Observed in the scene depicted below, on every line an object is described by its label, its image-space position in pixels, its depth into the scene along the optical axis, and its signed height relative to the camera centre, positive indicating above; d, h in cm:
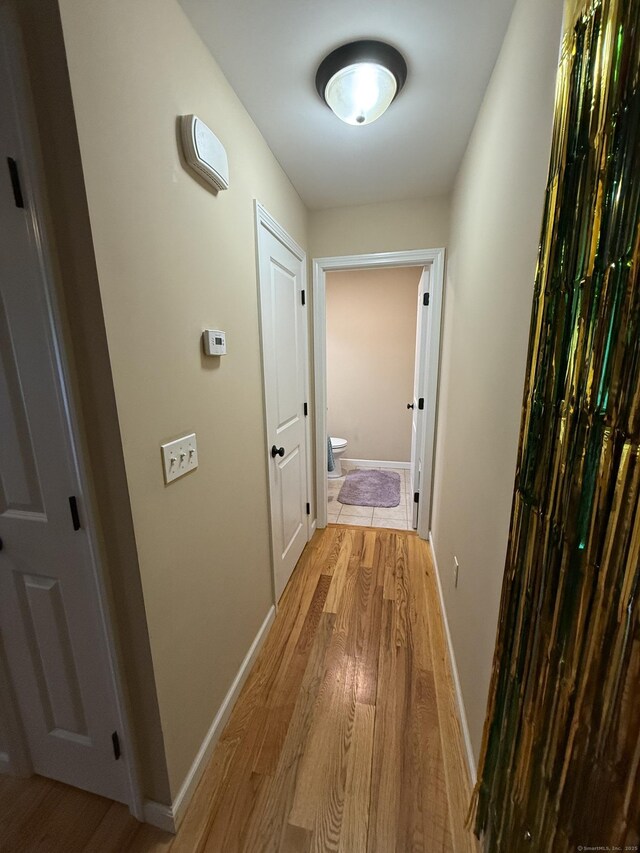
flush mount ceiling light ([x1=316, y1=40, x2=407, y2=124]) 112 +98
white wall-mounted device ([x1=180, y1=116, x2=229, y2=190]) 98 +65
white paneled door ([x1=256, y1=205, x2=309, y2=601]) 167 -15
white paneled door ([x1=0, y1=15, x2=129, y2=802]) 70 -49
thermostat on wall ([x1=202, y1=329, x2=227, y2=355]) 113 +6
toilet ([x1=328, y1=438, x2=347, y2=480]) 392 -113
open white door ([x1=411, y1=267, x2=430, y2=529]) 239 -27
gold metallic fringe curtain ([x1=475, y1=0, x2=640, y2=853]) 45 -21
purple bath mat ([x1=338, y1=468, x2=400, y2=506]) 331 -144
